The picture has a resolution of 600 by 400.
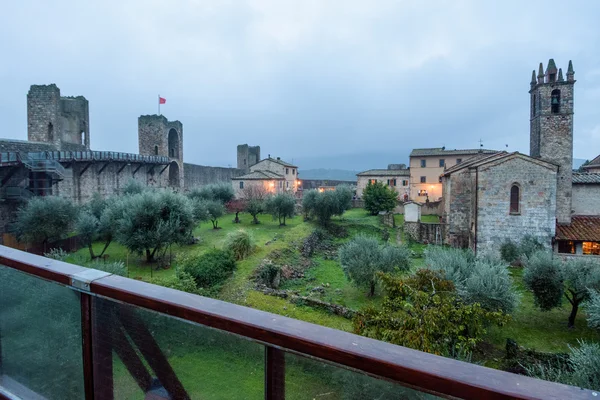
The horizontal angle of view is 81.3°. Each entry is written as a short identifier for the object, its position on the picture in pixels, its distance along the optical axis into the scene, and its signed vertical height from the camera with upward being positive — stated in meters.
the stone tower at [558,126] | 20.53 +4.05
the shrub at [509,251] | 19.36 -3.27
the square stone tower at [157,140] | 37.56 +5.51
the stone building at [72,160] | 19.02 +2.29
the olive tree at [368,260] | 13.88 -2.76
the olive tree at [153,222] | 15.16 -1.40
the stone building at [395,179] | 44.72 +1.74
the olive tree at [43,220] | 16.00 -1.39
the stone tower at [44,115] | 24.86 +5.37
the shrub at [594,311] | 9.48 -3.25
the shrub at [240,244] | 16.61 -2.53
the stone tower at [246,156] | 58.45 +5.98
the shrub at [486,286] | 10.71 -2.94
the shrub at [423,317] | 6.87 -2.68
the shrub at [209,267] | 12.74 -2.90
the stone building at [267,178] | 40.34 +1.56
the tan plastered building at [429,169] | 42.75 +2.94
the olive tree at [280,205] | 27.25 -1.06
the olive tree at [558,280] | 11.66 -2.99
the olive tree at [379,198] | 34.00 -0.58
